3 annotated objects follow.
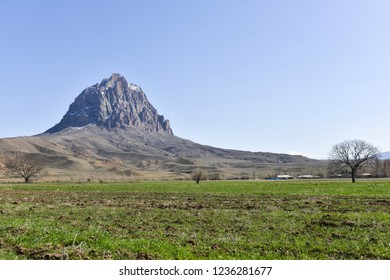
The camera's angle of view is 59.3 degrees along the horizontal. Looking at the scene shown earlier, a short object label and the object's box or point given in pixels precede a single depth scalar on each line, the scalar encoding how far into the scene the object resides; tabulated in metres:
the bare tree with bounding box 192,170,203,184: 108.93
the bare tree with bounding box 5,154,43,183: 121.12
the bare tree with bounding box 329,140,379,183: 111.75
